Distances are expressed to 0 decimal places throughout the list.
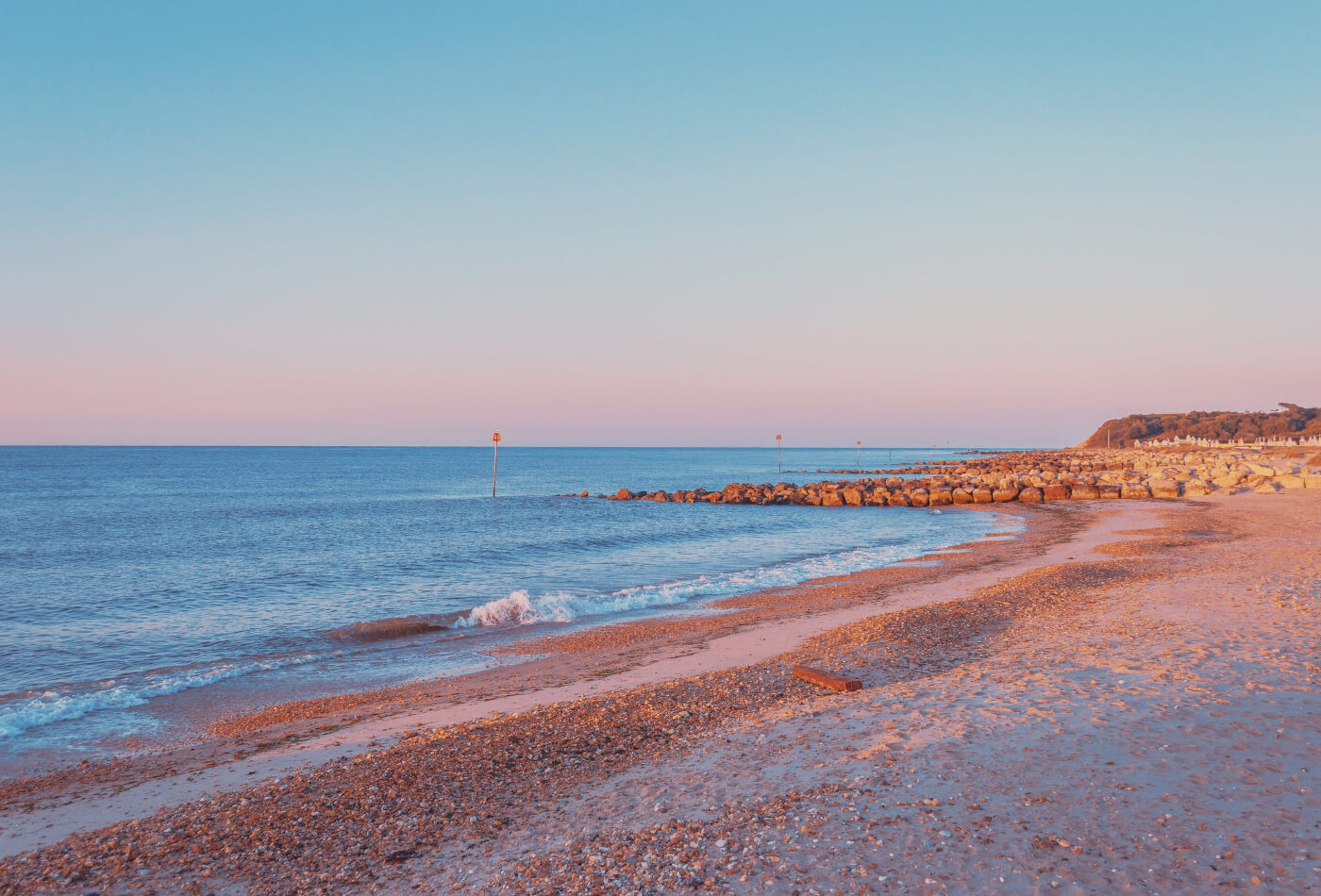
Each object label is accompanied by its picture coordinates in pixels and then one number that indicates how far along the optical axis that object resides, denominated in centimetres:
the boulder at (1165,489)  4141
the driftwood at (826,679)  913
